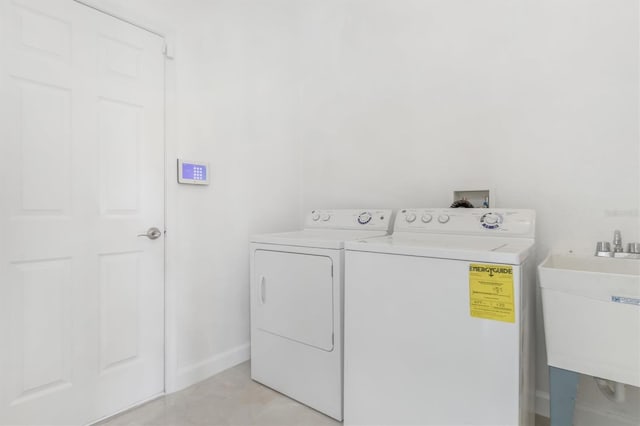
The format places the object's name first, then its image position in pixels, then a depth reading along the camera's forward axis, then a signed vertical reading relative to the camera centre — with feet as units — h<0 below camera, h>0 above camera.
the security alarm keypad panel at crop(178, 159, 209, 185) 6.48 +0.82
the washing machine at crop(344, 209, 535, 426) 3.92 -1.52
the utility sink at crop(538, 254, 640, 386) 3.70 -1.29
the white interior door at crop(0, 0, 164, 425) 4.71 +0.01
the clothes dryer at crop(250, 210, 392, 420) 5.53 -1.77
